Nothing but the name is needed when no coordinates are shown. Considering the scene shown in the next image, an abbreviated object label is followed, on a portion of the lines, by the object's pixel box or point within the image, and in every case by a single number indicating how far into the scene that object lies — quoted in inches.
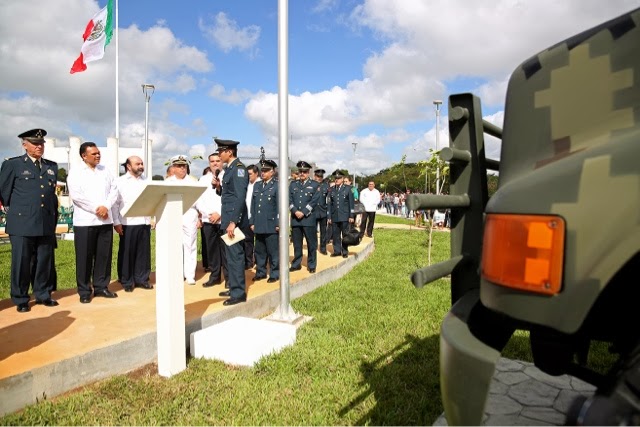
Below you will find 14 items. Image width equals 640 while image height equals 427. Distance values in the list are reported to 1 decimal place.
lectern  133.3
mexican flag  551.3
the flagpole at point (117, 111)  786.8
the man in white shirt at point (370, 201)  565.5
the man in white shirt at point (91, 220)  206.1
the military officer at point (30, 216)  182.4
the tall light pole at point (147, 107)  714.9
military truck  36.4
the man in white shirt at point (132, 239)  232.1
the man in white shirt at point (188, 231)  251.0
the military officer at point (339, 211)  390.9
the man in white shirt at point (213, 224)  254.4
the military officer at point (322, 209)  353.0
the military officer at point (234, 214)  198.2
